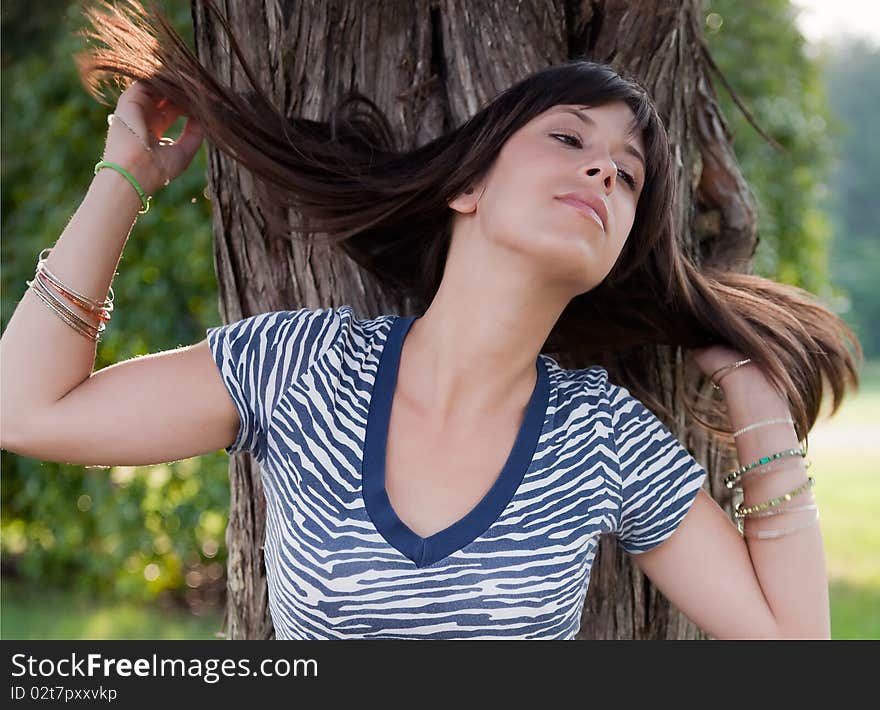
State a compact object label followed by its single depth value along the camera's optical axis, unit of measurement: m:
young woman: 2.36
